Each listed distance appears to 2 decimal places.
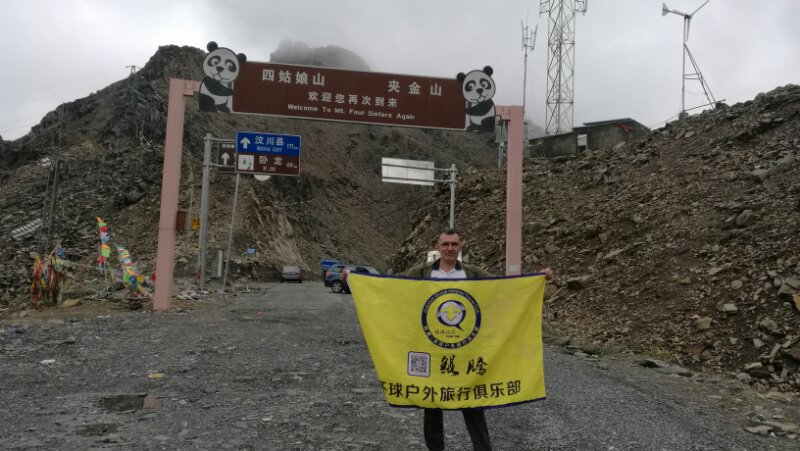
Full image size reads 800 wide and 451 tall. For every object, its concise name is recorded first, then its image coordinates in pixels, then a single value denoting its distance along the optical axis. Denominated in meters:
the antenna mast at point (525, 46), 36.62
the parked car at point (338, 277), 30.01
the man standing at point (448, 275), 4.10
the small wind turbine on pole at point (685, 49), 22.03
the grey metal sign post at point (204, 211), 24.25
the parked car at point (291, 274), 44.81
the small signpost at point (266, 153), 23.70
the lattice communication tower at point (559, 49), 32.47
